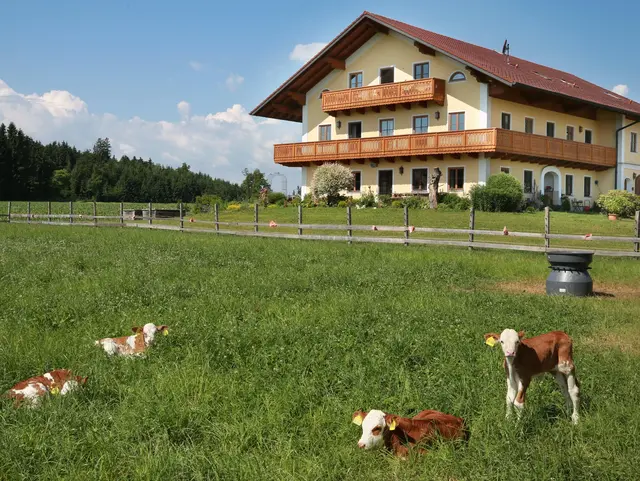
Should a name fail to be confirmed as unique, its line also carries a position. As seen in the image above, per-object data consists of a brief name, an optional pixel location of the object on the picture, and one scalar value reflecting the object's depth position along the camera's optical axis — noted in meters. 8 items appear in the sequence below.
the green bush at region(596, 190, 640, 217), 34.19
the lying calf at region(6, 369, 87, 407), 4.98
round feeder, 11.05
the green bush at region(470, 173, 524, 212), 31.72
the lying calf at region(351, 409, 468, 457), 4.09
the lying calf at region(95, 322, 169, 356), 6.32
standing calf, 4.45
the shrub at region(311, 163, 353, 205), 37.66
